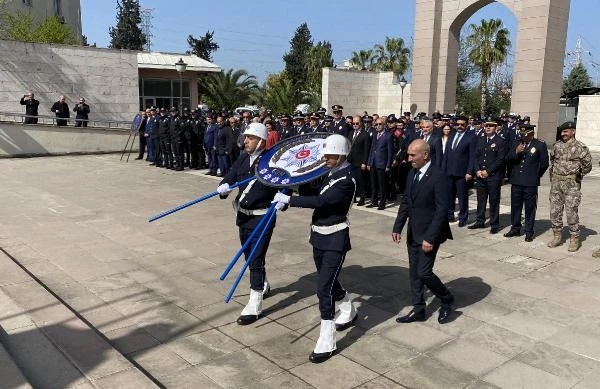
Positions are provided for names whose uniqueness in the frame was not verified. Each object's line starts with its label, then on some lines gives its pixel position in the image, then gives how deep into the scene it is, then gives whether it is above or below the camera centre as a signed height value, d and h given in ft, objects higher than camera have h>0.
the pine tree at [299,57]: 194.70 +21.99
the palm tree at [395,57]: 151.74 +17.16
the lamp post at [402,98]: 98.27 +3.52
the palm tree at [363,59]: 156.04 +16.75
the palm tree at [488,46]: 120.57 +16.85
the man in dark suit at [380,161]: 34.35 -3.07
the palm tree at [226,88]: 120.98 +5.45
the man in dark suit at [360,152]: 35.63 -2.56
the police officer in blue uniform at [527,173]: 26.32 -2.75
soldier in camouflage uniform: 24.25 -2.77
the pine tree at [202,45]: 214.90 +27.15
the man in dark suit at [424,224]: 15.43 -3.24
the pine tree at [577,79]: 163.43 +13.01
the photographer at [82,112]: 65.77 -0.51
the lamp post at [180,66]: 64.64 +5.51
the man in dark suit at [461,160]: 29.35 -2.44
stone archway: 68.64 +9.83
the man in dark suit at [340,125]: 38.86 -0.81
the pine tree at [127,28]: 247.09 +38.56
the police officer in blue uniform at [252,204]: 16.01 -2.85
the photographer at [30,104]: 62.80 +0.31
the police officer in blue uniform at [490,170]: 28.32 -2.87
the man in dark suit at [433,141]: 30.78 -1.48
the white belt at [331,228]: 14.05 -3.09
